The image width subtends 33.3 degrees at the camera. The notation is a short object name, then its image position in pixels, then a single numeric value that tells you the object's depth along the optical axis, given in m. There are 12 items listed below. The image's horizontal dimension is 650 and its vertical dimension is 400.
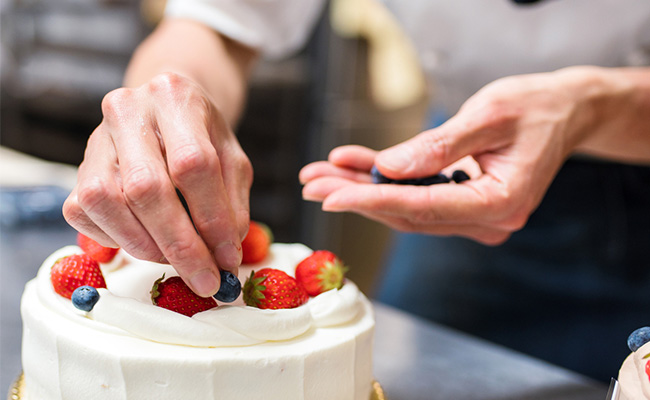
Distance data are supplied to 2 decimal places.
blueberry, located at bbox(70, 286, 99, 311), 0.50
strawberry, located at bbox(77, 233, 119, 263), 0.57
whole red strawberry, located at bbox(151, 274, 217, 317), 0.52
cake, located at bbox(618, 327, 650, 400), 0.44
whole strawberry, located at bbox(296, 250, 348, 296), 0.56
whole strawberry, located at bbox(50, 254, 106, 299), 0.53
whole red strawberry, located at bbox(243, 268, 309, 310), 0.53
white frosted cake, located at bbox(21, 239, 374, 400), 0.49
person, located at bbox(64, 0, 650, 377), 0.49
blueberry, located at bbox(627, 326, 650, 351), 0.46
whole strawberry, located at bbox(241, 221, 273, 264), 0.59
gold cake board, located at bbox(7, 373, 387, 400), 0.55
